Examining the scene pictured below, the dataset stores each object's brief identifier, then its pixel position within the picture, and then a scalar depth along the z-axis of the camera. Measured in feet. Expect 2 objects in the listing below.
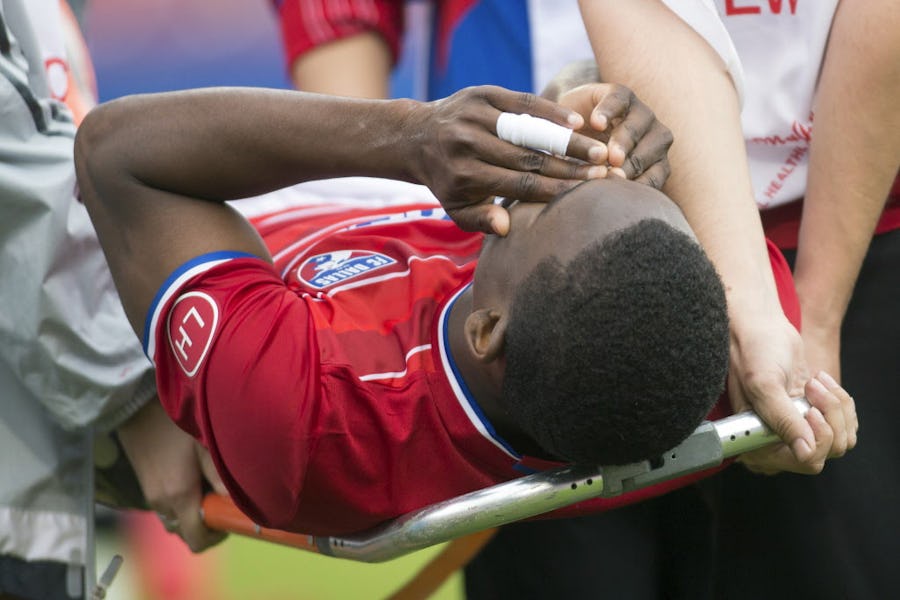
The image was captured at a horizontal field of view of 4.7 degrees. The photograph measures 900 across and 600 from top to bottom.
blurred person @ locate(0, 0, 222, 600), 25.50
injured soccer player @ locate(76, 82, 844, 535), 24.83
